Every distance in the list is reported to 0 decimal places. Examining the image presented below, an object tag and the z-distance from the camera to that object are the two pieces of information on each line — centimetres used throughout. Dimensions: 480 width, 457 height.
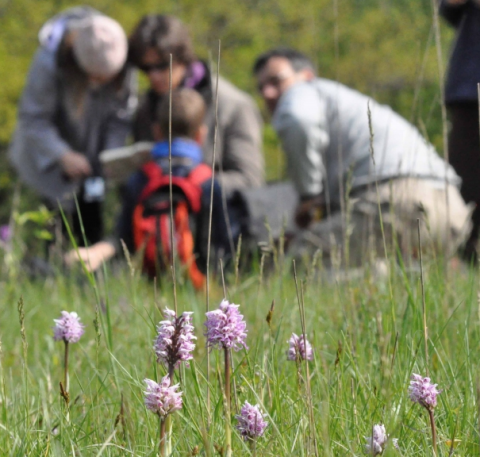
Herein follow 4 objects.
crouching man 798
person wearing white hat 1021
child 830
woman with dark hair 970
